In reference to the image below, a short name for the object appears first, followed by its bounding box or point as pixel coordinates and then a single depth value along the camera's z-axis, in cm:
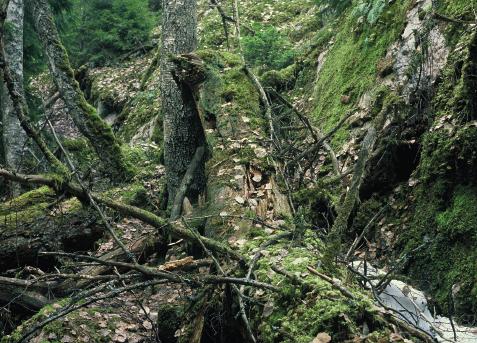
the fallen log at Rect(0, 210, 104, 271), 480
